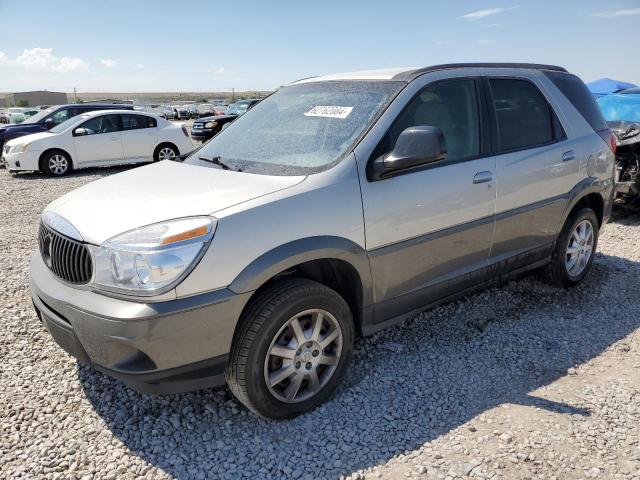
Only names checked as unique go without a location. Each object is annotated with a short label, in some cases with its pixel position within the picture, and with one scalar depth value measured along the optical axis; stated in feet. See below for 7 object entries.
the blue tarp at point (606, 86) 41.39
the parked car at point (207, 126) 59.21
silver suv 7.97
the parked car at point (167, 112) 135.81
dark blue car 46.44
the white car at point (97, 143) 39.01
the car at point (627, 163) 22.74
